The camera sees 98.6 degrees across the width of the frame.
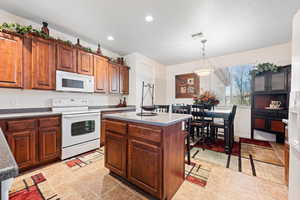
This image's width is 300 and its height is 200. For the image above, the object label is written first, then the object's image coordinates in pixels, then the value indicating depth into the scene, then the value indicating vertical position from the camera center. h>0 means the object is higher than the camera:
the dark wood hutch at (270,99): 3.29 +0.01
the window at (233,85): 4.20 +0.48
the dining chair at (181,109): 3.25 -0.26
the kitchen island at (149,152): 1.45 -0.68
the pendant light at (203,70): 3.31 +0.74
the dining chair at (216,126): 2.95 -0.67
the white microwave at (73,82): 2.70 +0.36
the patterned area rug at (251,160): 2.11 -1.19
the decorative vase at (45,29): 2.53 +1.36
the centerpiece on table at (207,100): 3.38 -0.03
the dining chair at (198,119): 3.23 -0.56
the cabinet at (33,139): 1.99 -0.70
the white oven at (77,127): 2.52 -0.63
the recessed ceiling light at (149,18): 2.41 +1.53
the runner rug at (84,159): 2.36 -1.23
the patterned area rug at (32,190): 1.60 -1.23
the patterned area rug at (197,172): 1.92 -1.22
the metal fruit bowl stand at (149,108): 1.97 -0.15
